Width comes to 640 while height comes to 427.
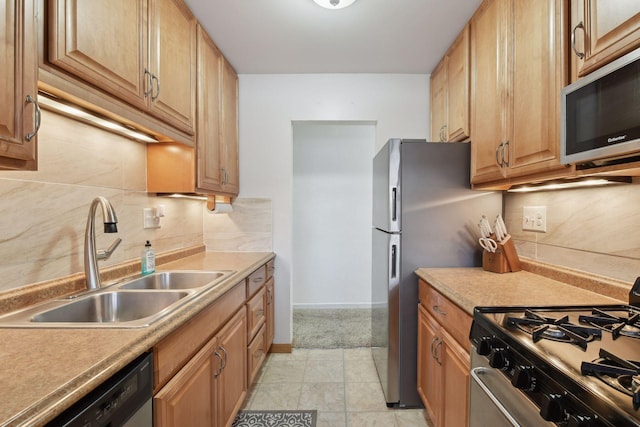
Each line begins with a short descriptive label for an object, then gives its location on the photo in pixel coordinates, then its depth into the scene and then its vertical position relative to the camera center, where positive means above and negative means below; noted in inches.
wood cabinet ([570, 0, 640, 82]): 35.4 +22.1
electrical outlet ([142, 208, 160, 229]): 72.8 -0.7
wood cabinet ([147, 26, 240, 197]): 73.5 +17.2
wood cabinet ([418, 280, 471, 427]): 51.4 -26.9
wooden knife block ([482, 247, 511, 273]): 66.7 -10.1
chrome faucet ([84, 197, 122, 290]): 51.2 -6.0
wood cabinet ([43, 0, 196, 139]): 38.0 +24.5
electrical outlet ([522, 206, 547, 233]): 65.5 -0.8
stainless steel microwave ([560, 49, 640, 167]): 33.5 +11.6
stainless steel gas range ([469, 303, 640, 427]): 25.0 -13.8
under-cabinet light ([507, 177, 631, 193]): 47.6 +5.4
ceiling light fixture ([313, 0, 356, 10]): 67.7 +45.6
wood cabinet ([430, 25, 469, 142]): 76.9 +33.1
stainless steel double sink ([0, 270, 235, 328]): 38.3 -13.4
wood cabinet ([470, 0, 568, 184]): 47.5 +22.6
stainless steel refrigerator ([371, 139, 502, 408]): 73.5 -1.8
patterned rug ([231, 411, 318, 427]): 70.9 -46.8
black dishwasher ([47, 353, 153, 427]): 25.1 -16.8
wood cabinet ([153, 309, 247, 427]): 39.8 -26.4
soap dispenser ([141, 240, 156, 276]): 66.3 -9.8
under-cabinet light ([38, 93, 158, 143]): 42.9 +15.7
